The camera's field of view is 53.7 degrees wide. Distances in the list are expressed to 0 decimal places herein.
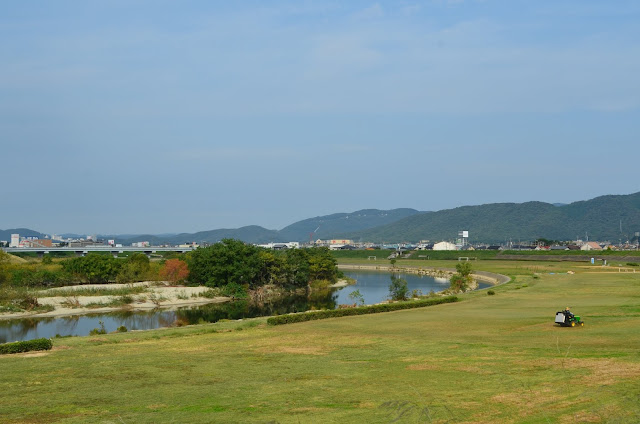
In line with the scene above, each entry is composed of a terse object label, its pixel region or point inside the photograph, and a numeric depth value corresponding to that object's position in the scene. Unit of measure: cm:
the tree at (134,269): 8075
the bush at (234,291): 7194
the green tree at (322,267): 9325
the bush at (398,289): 5984
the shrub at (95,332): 3827
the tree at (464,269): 7906
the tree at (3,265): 7056
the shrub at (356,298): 6376
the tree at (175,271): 7969
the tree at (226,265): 7456
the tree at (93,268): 8100
